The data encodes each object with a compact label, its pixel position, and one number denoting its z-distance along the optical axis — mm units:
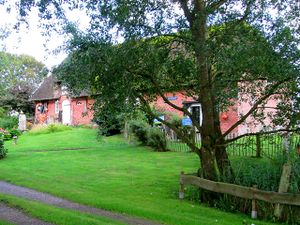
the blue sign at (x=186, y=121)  25750
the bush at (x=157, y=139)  24500
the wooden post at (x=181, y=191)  11812
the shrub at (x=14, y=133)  36553
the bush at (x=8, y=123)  46784
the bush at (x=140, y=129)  25750
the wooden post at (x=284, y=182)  9414
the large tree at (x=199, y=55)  9133
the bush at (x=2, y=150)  22672
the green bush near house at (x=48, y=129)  39156
